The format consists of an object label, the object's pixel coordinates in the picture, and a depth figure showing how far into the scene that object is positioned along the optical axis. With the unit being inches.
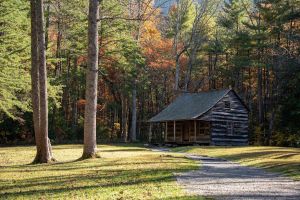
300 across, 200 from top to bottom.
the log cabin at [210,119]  1713.1
